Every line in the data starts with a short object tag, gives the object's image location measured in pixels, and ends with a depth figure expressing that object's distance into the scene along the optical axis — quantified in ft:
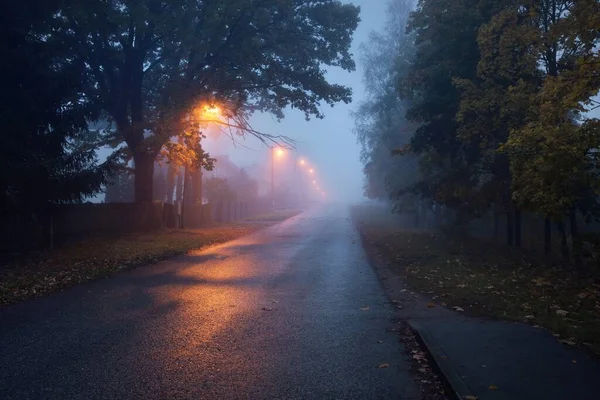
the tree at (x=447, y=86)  54.70
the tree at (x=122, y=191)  111.24
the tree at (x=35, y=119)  43.21
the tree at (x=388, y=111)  101.86
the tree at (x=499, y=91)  41.98
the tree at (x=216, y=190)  133.39
